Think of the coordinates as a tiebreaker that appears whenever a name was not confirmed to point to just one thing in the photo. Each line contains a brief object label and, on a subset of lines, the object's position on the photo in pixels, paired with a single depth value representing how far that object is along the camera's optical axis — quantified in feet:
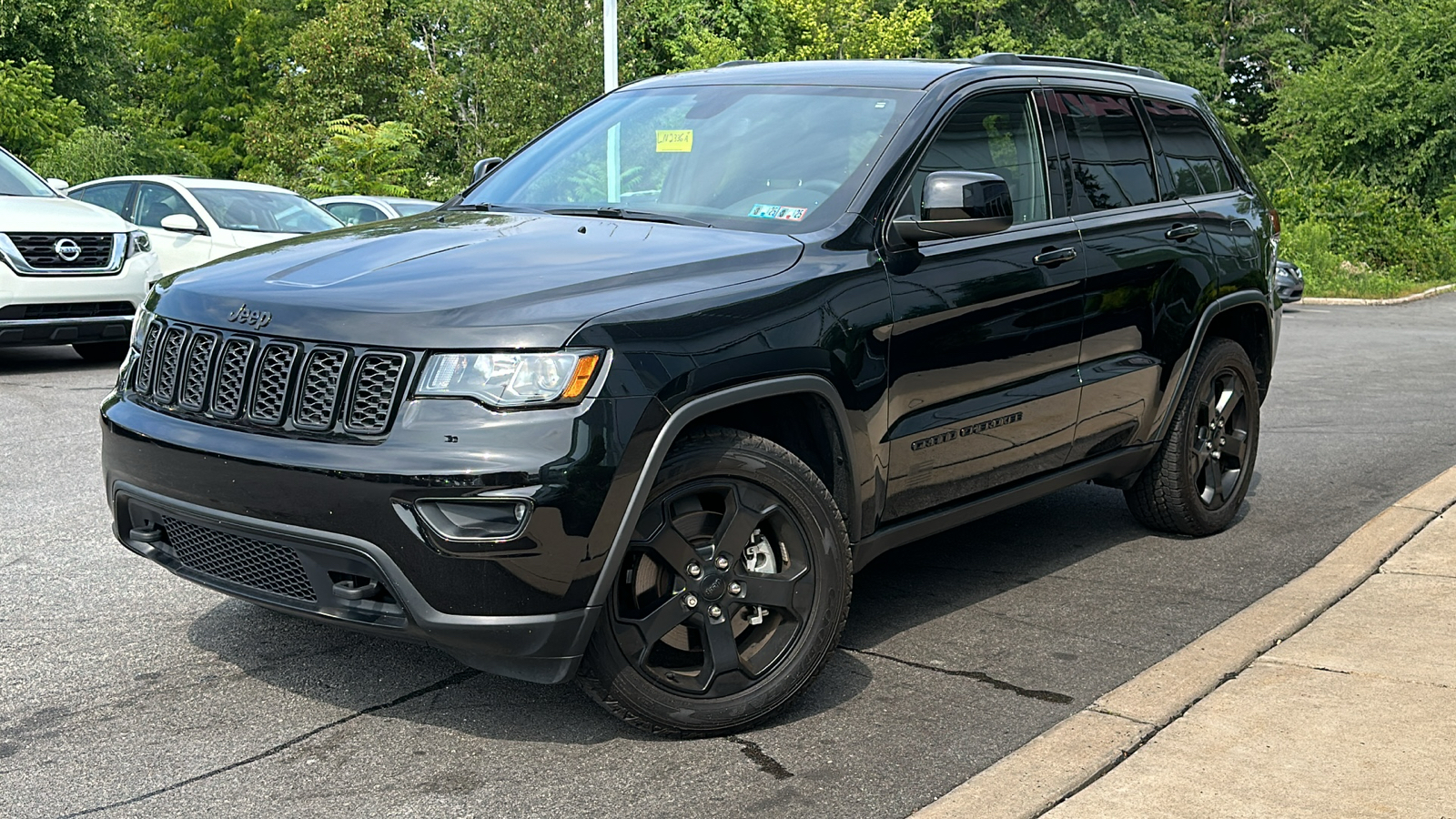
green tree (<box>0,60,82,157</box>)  103.19
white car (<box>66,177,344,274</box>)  45.42
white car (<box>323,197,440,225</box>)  57.21
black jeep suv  12.00
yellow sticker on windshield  17.01
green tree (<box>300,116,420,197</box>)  89.04
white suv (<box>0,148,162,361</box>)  36.99
